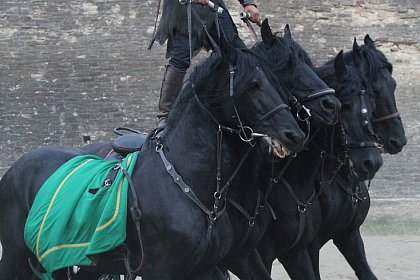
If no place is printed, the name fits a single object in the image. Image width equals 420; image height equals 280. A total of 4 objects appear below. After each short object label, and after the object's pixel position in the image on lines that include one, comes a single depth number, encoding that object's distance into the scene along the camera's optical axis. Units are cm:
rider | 1265
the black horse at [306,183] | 1244
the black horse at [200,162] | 980
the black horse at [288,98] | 1100
